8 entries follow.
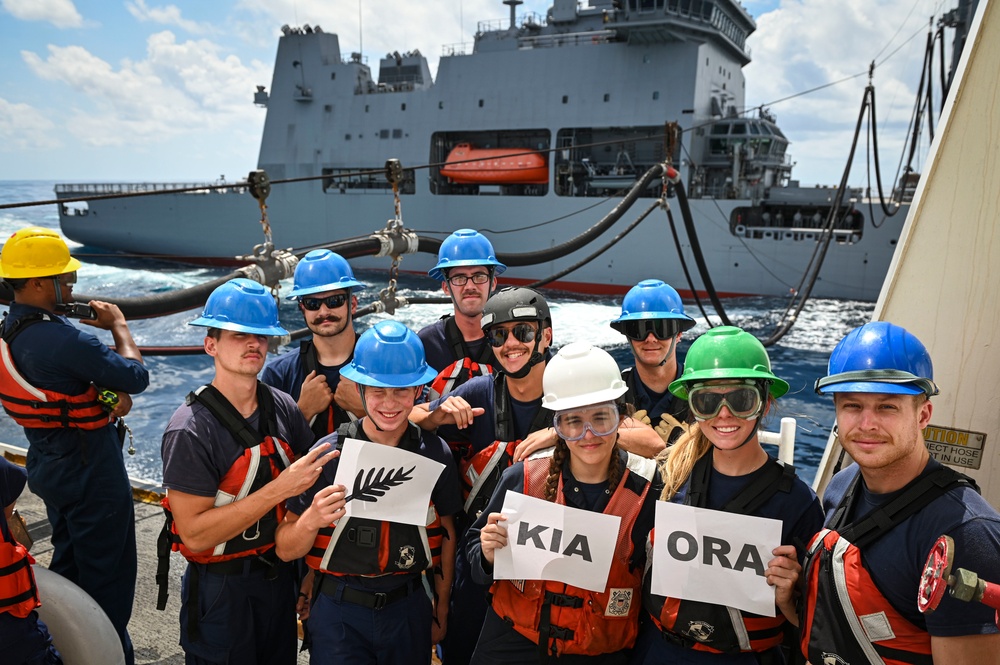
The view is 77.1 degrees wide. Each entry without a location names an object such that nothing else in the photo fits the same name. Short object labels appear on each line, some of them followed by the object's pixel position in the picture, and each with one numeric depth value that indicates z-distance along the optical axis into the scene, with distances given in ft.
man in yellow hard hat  9.59
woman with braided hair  6.80
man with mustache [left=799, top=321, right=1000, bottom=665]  4.97
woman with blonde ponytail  6.27
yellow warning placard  9.34
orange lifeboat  72.59
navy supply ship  66.69
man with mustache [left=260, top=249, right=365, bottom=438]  10.36
